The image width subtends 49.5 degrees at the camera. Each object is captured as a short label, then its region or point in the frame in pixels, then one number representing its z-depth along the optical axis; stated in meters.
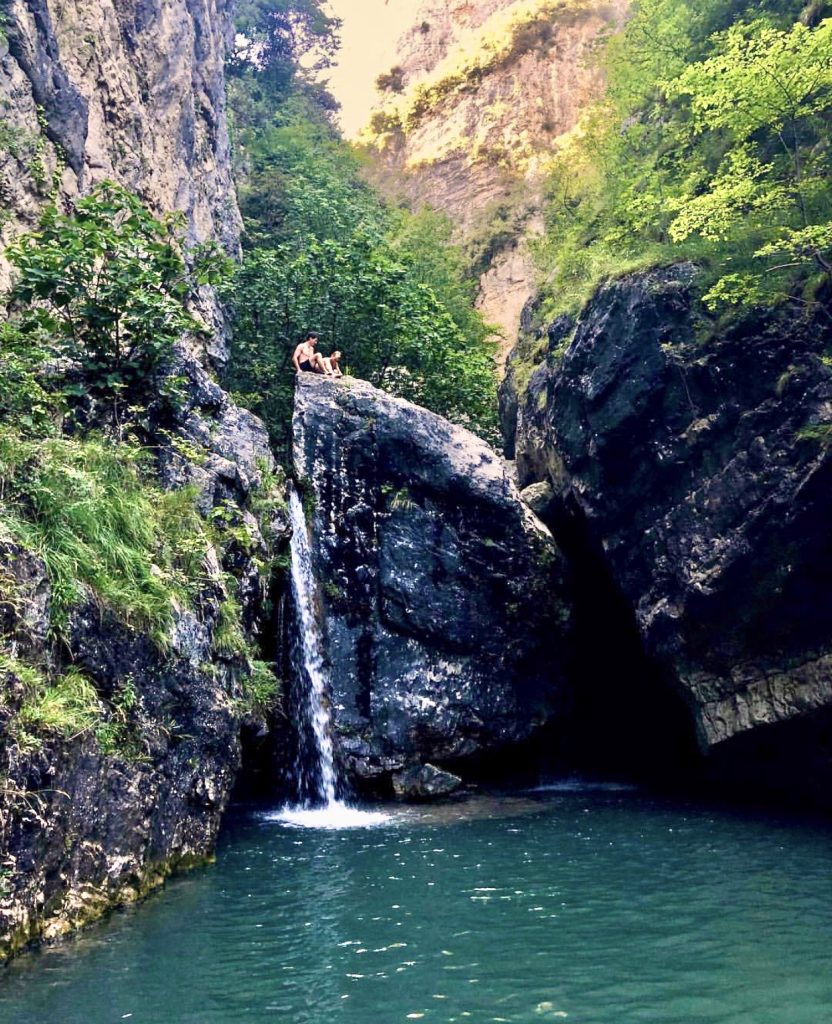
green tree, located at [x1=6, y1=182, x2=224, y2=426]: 11.64
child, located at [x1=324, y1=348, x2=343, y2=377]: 17.76
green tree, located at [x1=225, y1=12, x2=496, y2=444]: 21.48
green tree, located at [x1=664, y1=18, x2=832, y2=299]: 12.46
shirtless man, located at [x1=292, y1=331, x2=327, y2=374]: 18.19
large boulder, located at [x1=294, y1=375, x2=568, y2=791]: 14.84
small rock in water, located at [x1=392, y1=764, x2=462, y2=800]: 14.44
